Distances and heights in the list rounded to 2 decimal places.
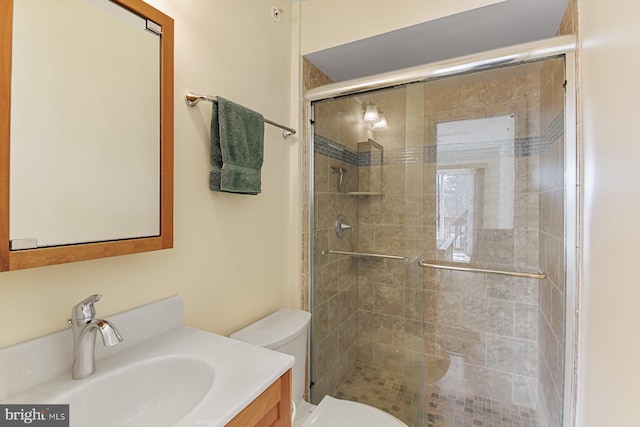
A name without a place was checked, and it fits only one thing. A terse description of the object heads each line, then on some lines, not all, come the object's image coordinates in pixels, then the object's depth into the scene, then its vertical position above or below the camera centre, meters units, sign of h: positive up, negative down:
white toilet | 1.23 -0.82
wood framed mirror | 0.63 +0.12
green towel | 1.13 +0.26
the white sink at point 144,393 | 0.72 -0.51
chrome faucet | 0.73 -0.32
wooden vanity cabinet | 0.69 -0.53
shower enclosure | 1.81 -0.28
